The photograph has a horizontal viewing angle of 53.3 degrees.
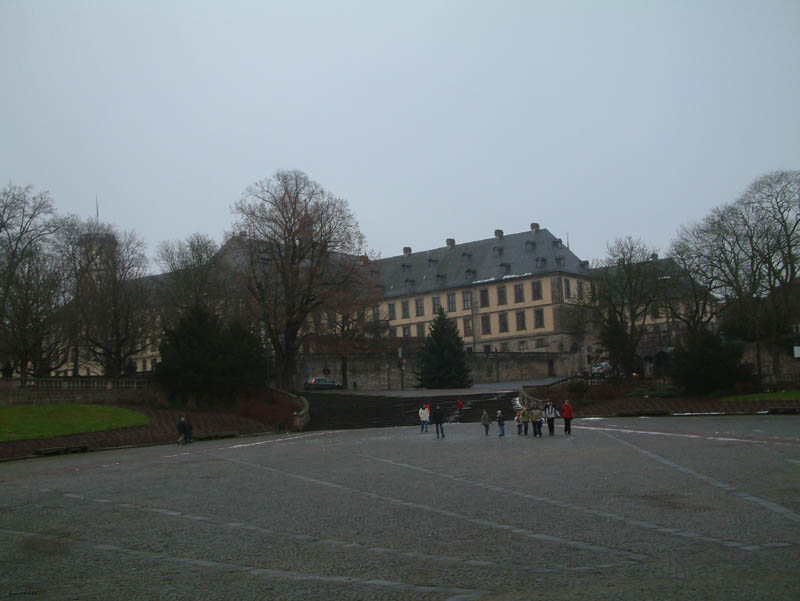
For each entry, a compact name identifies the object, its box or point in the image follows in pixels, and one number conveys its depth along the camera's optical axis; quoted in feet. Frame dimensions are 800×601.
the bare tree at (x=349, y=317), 191.31
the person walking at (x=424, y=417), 124.67
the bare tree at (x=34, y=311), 172.65
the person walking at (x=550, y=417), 106.22
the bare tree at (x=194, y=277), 218.59
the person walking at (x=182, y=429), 117.01
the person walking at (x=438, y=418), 111.96
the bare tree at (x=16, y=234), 164.96
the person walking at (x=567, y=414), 104.12
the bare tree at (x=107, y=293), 193.26
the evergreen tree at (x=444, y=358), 228.02
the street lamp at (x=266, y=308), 167.59
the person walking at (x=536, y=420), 103.71
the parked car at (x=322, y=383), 238.68
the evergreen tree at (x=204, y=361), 158.51
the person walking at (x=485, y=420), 111.24
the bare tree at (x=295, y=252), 191.72
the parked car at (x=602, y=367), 226.75
